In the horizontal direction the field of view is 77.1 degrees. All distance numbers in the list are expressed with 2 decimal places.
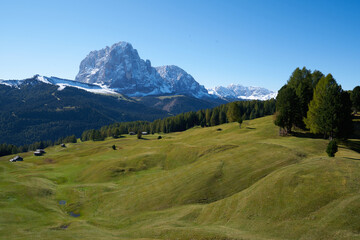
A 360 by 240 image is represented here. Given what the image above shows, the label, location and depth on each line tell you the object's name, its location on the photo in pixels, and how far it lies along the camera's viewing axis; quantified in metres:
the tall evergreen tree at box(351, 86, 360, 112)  87.12
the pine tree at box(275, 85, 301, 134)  69.22
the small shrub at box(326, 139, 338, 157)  45.22
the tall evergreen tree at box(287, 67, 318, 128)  71.69
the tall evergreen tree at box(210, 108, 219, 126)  177.01
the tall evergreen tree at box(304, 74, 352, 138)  55.34
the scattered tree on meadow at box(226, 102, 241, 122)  123.56
